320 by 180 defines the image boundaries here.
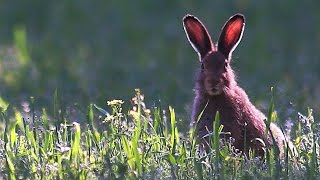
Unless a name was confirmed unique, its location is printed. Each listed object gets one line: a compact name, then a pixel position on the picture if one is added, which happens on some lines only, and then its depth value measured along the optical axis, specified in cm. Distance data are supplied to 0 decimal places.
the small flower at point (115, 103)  1380
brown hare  1512
